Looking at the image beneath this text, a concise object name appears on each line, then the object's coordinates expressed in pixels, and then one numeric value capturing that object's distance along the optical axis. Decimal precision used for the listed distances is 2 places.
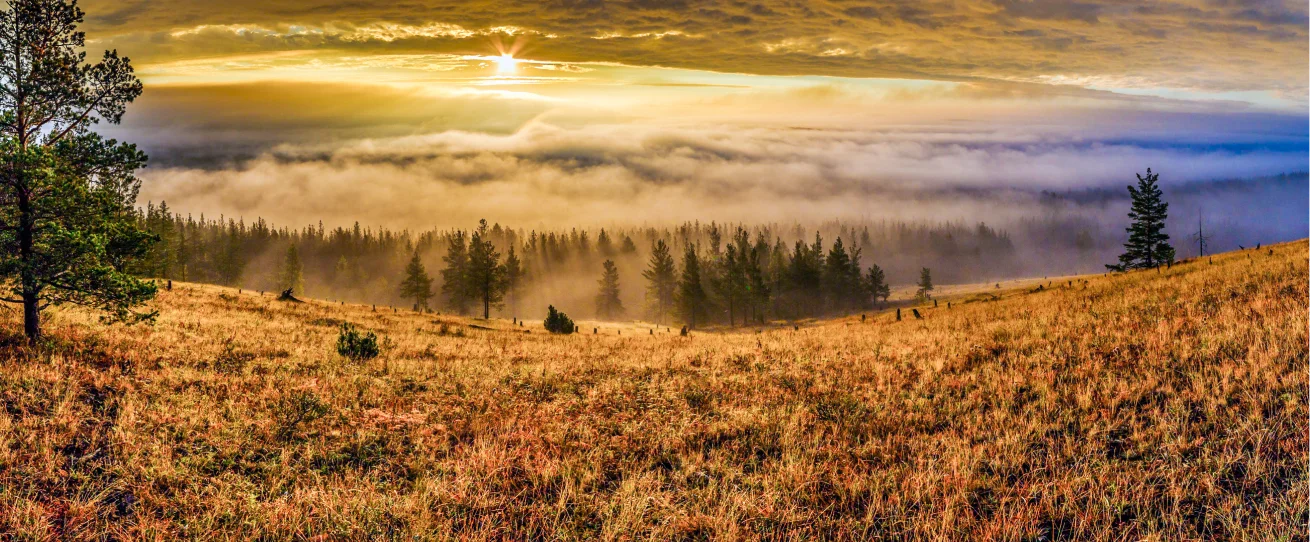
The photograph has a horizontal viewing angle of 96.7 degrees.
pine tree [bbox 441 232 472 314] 97.44
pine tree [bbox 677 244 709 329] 96.25
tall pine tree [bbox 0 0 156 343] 11.74
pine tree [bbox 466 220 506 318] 75.94
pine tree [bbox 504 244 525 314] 121.57
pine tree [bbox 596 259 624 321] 121.00
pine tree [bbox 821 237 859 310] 107.69
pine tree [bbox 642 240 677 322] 112.81
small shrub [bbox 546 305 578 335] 43.56
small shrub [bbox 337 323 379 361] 15.67
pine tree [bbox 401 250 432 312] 94.56
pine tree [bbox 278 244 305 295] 110.38
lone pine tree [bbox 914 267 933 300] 128.61
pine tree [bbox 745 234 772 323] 93.00
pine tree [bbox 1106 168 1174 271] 62.47
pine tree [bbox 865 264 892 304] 109.81
